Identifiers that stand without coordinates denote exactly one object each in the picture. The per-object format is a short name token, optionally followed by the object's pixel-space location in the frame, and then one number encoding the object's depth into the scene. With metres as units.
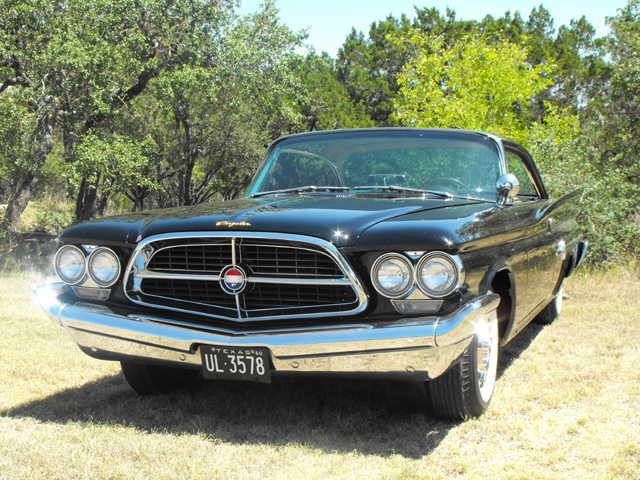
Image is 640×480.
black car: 3.26
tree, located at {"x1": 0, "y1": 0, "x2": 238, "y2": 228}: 12.67
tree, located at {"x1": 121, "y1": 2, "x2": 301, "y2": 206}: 15.72
